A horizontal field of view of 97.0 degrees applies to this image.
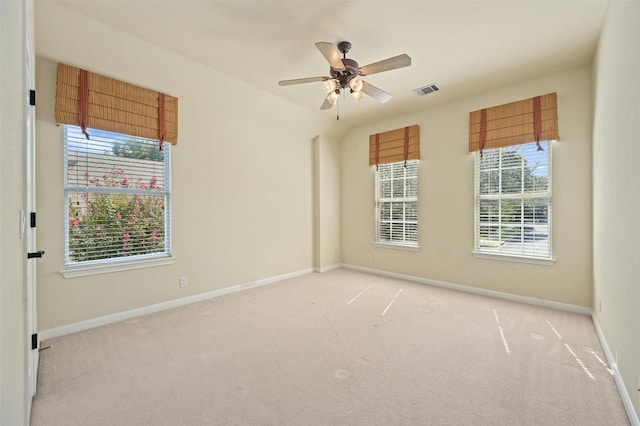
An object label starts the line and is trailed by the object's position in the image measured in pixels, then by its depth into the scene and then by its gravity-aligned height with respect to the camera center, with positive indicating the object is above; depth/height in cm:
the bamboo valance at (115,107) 279 +116
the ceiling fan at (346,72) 247 +135
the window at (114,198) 293 +16
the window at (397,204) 493 +17
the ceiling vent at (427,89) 387 +173
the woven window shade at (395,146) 480 +120
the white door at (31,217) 161 -3
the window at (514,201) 363 +17
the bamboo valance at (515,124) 352 +119
